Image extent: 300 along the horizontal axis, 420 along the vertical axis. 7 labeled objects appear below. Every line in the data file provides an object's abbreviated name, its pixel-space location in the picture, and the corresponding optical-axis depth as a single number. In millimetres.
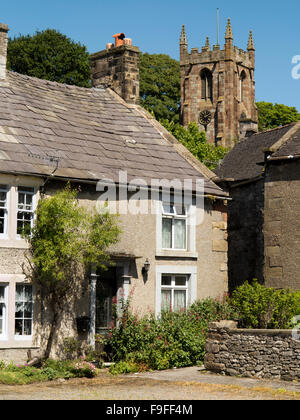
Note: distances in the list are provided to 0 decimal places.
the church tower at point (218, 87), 80062
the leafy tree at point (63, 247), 18141
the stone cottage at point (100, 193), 18312
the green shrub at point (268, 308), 17969
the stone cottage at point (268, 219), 22734
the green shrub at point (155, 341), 18984
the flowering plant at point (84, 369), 17422
